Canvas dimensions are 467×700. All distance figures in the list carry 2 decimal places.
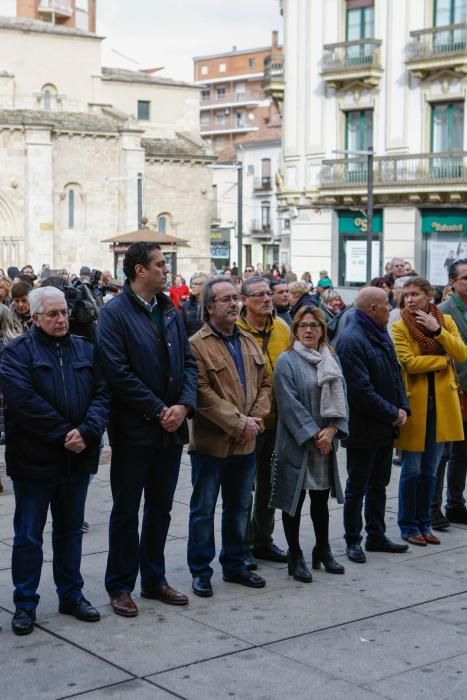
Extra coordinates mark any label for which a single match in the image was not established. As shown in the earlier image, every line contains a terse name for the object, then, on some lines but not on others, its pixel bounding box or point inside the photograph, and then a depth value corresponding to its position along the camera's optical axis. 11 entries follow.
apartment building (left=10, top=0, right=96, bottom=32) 60.22
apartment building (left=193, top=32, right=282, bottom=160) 104.62
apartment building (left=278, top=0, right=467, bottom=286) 33.41
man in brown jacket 7.11
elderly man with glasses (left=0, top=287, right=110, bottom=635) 6.32
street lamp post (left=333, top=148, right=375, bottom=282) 30.00
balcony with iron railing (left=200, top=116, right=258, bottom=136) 104.62
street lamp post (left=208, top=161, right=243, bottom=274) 34.75
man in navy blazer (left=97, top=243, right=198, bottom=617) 6.58
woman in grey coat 7.45
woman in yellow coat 8.42
